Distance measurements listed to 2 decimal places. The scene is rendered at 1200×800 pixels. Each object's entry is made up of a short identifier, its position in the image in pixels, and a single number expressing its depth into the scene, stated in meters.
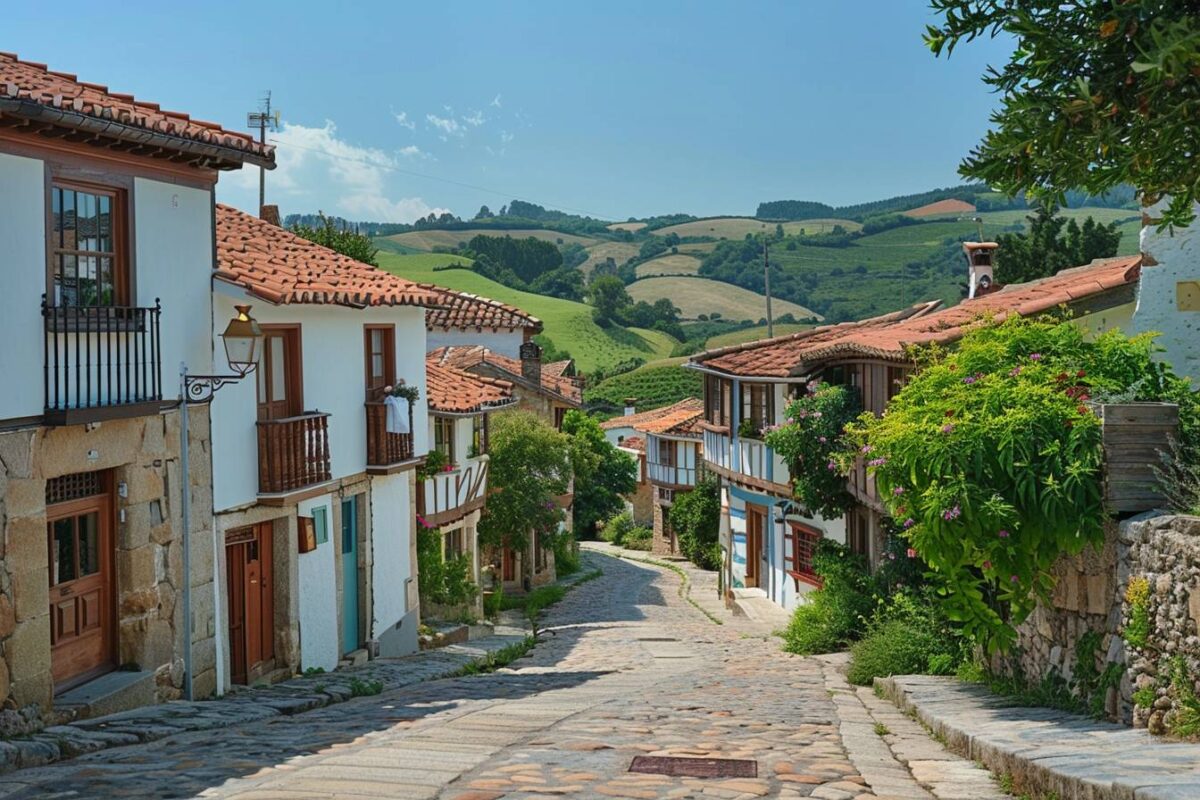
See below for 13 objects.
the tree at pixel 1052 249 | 40.16
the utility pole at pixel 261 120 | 31.40
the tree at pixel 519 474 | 32.59
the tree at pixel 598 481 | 53.25
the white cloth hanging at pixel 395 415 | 18.52
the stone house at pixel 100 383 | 10.79
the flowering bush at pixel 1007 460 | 9.86
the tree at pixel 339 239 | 27.12
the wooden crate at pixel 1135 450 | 9.45
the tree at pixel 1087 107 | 7.00
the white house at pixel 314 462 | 15.01
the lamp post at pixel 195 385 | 13.39
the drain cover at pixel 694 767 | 8.58
